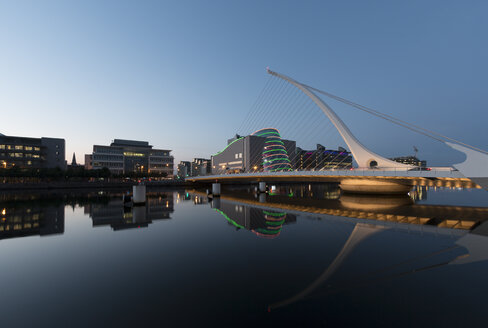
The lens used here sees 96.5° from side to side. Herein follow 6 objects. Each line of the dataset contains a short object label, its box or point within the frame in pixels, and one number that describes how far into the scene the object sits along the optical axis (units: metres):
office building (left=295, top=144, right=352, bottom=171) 173.12
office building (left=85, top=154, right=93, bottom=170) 112.88
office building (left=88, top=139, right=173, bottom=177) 91.94
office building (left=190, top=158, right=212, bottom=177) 185.30
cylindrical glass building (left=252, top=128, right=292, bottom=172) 109.40
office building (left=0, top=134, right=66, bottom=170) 77.69
